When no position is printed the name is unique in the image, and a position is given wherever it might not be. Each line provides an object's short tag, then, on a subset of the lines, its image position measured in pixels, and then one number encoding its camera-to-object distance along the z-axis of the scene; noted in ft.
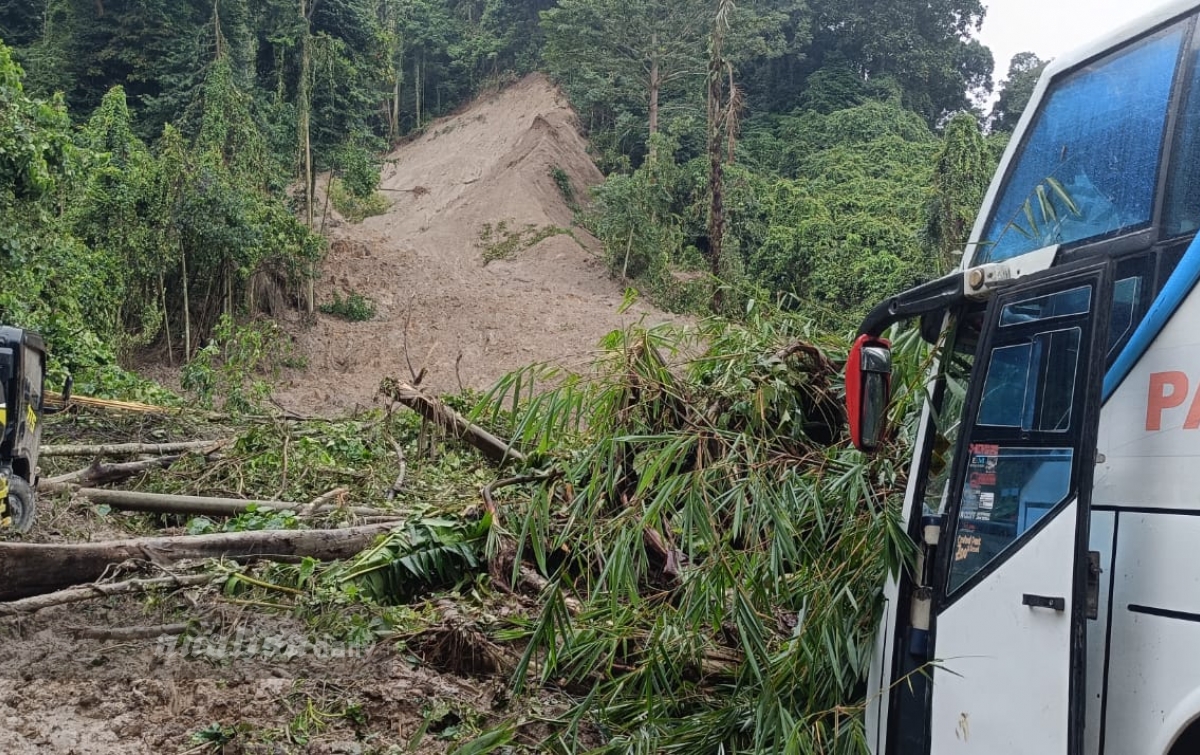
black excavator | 23.17
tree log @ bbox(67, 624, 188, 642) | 15.67
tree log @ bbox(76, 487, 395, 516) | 24.50
